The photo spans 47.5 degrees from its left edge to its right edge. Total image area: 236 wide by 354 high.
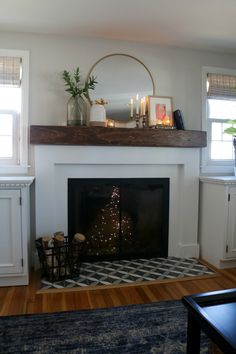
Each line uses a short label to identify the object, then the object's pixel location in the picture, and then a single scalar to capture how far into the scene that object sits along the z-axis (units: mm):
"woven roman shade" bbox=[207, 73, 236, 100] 3143
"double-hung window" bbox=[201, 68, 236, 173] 3146
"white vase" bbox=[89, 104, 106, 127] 2686
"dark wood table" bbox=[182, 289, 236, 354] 975
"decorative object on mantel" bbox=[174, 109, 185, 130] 2951
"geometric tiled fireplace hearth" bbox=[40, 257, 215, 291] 2400
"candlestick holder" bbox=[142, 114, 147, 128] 2939
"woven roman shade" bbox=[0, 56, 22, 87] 2648
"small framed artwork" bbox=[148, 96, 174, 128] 2924
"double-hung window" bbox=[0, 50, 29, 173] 2662
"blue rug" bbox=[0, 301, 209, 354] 1568
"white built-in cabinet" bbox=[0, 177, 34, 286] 2287
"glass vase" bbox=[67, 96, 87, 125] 2656
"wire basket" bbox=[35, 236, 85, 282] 2428
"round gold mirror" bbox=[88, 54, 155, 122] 2836
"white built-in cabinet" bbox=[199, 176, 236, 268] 2674
